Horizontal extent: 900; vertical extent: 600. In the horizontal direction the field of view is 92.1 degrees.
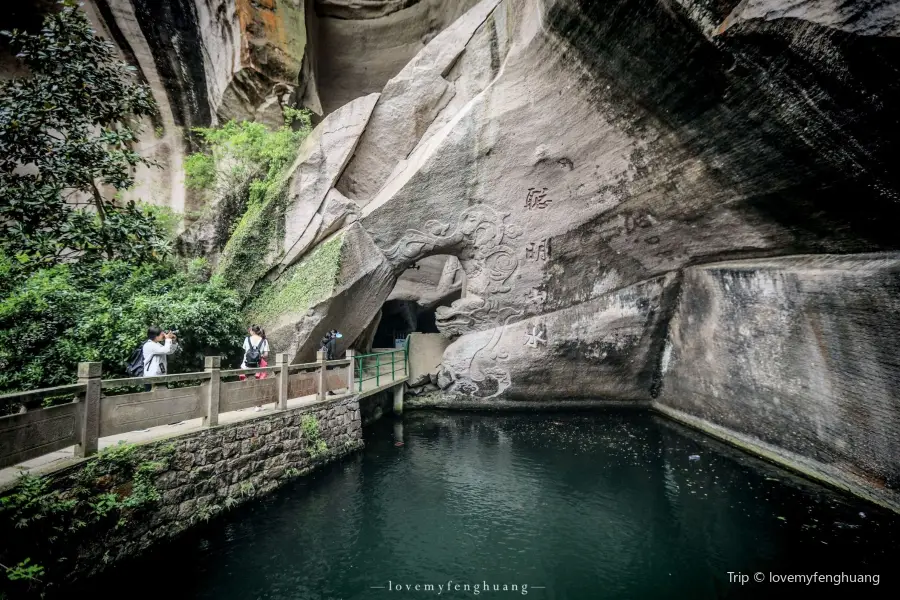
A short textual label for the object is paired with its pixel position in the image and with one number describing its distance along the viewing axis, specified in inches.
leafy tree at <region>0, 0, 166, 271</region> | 197.2
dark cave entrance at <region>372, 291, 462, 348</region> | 706.8
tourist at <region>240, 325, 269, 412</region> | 298.8
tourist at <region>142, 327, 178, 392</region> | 231.9
